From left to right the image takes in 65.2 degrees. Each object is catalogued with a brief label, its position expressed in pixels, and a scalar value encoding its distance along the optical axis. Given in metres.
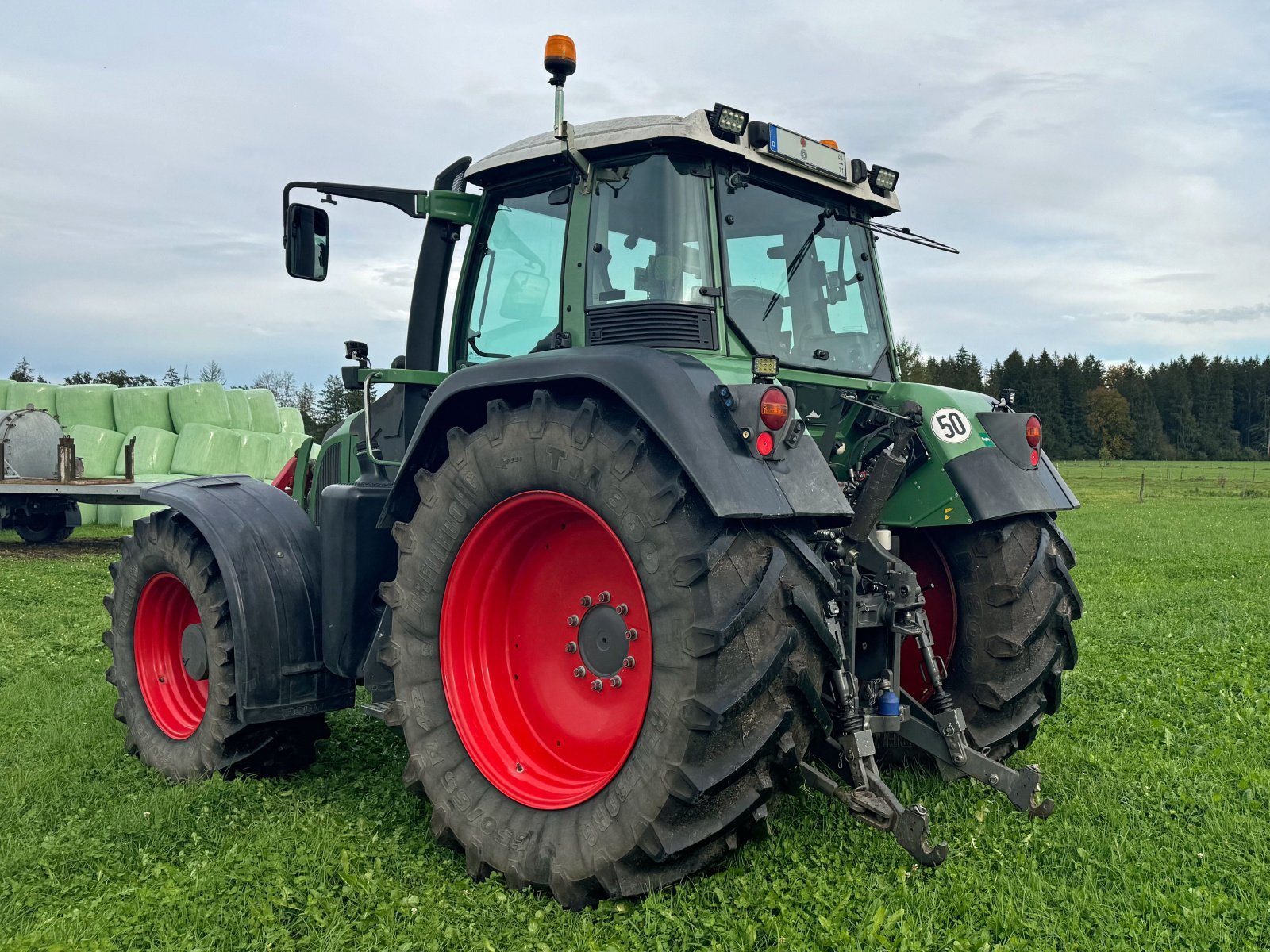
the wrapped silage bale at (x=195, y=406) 20.08
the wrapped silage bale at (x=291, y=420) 22.94
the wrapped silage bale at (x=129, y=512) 18.25
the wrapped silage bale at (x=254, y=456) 19.47
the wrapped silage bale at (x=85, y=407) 19.72
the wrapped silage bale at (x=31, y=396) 19.30
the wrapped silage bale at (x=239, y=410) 21.00
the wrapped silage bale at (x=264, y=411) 21.95
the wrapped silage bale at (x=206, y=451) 19.06
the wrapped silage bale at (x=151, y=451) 19.03
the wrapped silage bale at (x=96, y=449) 18.59
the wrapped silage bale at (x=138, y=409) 19.95
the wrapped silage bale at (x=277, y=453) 19.89
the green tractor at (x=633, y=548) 2.95
